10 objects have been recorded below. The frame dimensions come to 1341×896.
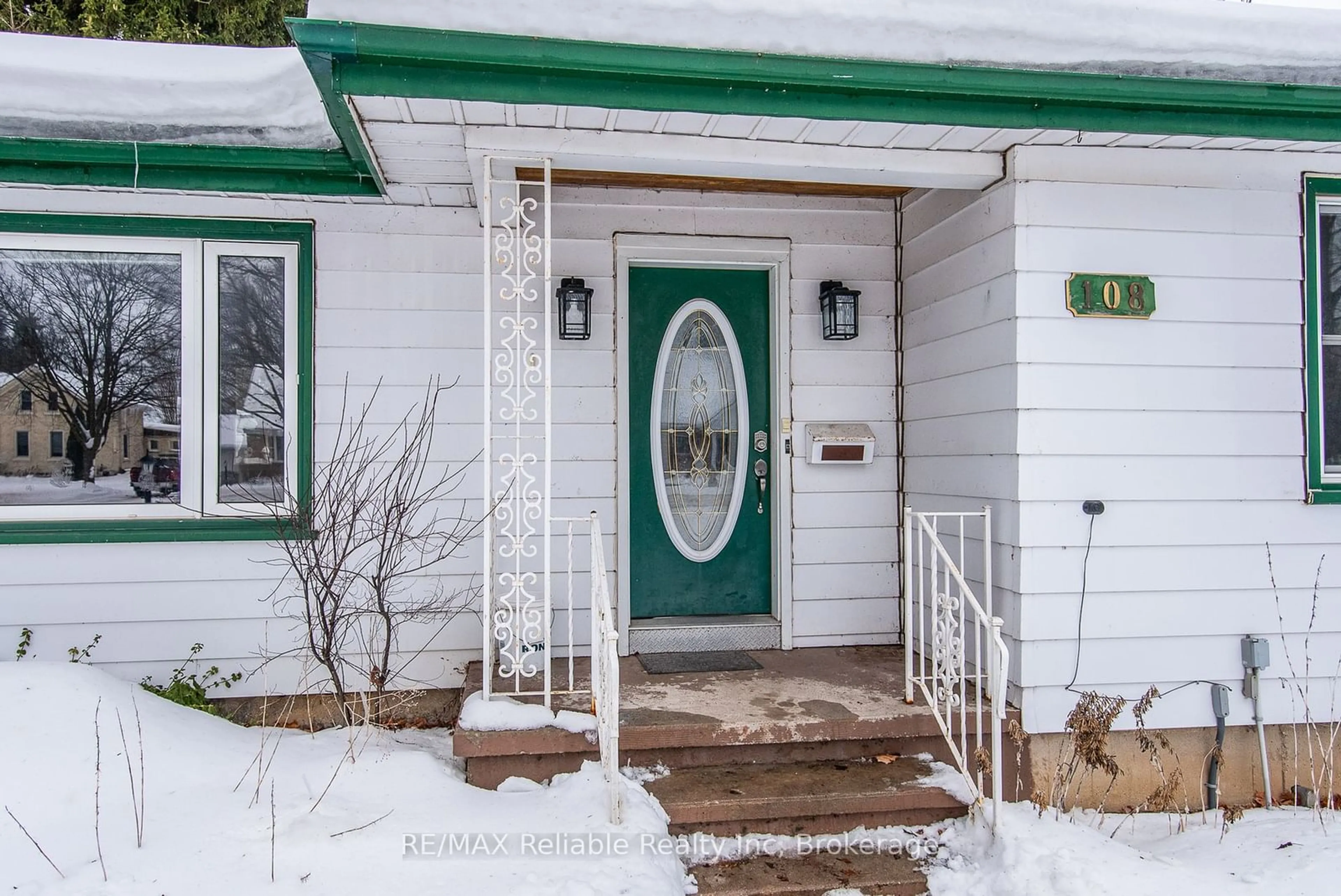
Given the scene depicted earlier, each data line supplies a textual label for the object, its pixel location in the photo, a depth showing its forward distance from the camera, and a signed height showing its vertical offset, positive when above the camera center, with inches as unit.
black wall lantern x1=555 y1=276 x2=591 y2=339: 164.1 +30.8
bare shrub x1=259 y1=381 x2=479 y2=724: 151.8 -15.6
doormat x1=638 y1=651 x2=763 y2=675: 159.3 -41.3
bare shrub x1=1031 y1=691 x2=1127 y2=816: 117.8 -43.9
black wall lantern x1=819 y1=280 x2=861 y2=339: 171.0 +31.8
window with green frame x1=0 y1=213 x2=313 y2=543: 151.9 +17.3
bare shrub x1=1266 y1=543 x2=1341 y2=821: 141.0 -46.8
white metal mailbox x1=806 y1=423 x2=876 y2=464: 173.5 +3.2
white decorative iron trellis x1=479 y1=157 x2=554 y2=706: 132.8 +6.6
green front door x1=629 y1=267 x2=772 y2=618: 176.6 +4.1
